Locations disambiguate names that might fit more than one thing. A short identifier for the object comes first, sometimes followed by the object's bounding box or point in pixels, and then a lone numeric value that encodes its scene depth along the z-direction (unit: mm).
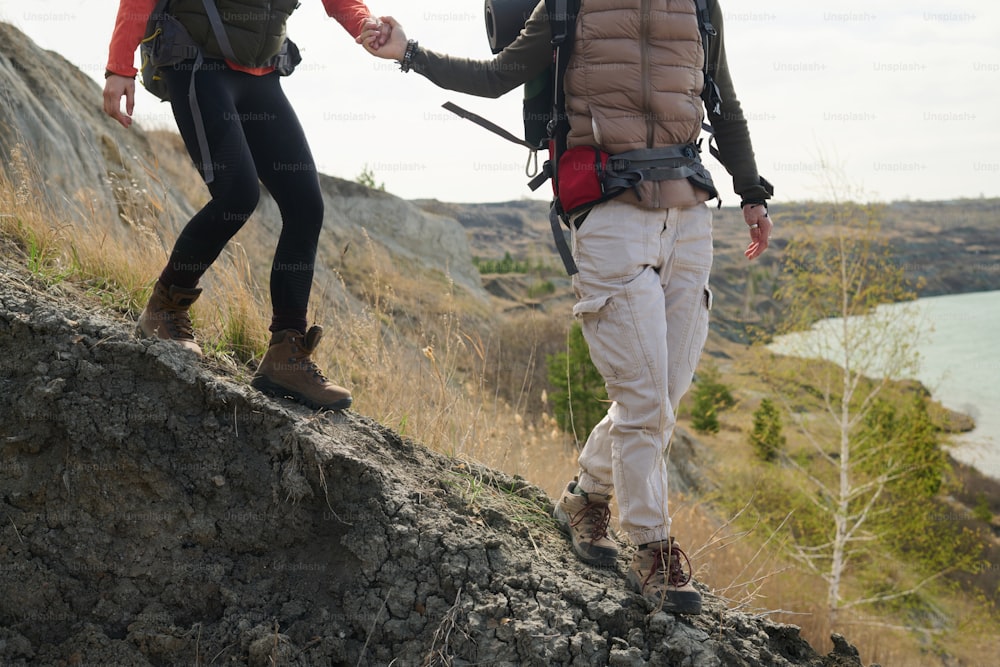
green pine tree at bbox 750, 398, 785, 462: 25172
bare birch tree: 16516
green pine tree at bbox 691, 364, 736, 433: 28781
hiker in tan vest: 2396
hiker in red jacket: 2402
